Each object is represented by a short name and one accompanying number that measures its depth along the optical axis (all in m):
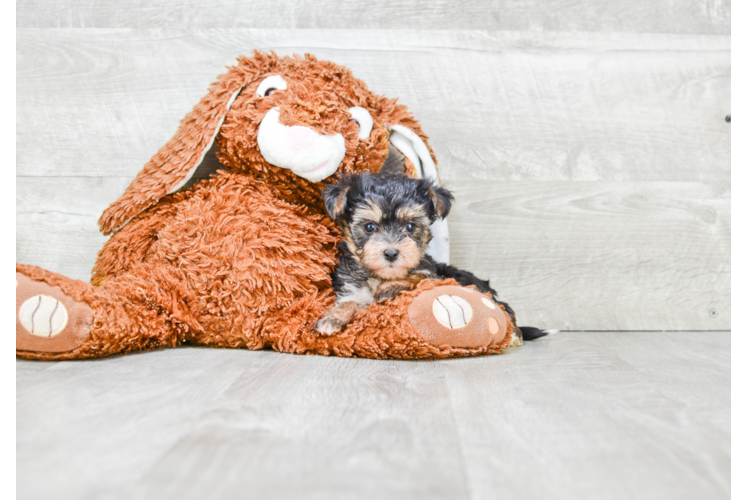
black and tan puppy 0.79
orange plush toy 0.76
